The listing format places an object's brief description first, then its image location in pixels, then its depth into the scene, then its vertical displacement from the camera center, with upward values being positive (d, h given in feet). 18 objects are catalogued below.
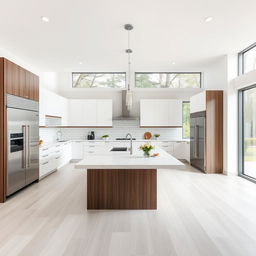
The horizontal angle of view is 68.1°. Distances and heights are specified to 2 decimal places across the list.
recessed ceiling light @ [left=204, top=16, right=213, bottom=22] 10.37 +6.14
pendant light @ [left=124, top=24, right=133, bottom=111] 11.22 +2.14
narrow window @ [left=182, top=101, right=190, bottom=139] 23.03 +1.23
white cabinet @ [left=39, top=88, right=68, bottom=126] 15.78 +2.17
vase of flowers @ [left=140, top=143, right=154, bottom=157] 9.69 -1.03
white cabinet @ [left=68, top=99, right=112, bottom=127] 22.13 +1.97
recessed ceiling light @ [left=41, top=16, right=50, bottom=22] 10.43 +6.14
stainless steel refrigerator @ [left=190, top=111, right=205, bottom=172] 17.21 -1.05
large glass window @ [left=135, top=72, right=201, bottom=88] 22.86 +5.96
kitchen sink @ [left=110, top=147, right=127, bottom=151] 13.32 -1.41
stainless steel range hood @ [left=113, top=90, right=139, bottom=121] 22.00 +1.86
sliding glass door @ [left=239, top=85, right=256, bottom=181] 14.75 -0.22
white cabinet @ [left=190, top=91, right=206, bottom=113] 17.08 +2.57
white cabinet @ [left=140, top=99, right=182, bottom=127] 22.06 +1.75
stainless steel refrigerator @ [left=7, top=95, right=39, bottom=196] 11.07 -0.90
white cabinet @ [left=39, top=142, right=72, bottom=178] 15.24 -2.62
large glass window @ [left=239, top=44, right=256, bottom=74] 14.42 +5.56
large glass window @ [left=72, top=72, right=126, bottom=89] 23.00 +5.97
